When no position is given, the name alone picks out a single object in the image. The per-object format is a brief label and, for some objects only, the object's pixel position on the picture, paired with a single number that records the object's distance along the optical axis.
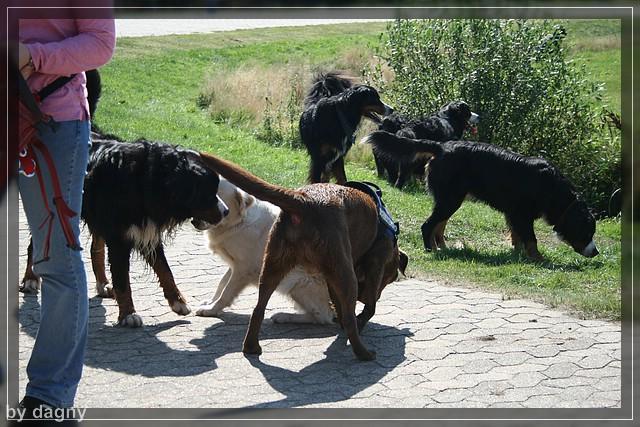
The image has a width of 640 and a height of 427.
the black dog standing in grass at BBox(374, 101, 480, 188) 11.36
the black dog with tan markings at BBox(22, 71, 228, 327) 5.68
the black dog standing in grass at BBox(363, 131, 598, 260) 9.28
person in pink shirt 3.76
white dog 6.00
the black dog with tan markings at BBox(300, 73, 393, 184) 10.89
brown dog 5.07
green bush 12.82
